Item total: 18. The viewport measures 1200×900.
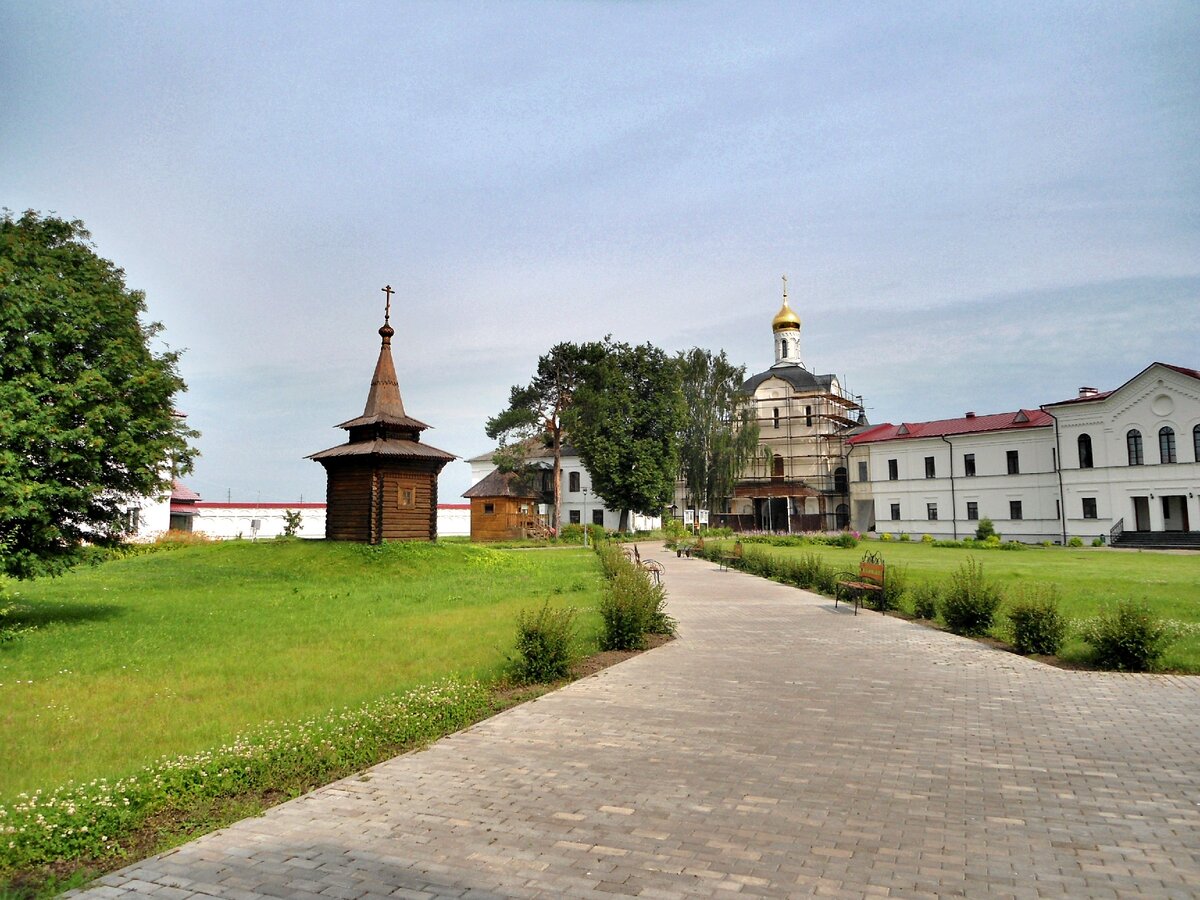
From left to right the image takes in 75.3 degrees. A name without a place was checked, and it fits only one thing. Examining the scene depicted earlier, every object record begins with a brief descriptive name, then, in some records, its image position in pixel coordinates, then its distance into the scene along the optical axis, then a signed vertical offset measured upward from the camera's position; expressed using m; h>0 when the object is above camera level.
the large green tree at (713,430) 54.66 +6.31
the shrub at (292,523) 35.12 -0.01
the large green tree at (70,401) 11.74 +2.00
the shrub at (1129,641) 9.12 -1.47
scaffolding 57.03 +3.69
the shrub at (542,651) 8.88 -1.49
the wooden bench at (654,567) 19.20 -1.36
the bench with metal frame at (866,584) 14.85 -1.27
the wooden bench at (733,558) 26.45 -1.32
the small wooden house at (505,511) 52.97 +0.70
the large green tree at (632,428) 49.25 +5.91
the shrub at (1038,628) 10.11 -1.44
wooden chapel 26.92 +1.68
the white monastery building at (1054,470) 39.59 +2.75
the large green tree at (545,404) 52.78 +8.13
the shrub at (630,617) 10.90 -1.38
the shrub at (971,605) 11.93 -1.36
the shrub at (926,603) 13.53 -1.50
